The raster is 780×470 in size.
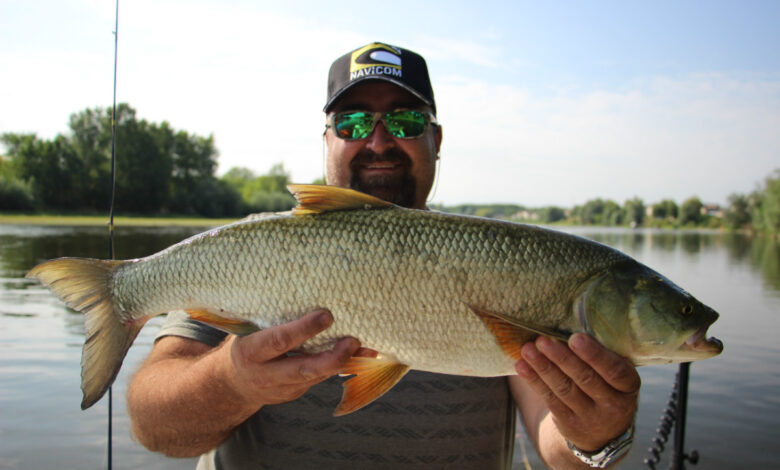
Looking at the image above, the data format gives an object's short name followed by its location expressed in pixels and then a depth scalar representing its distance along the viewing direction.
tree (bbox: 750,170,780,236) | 56.31
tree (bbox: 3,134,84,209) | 47.22
